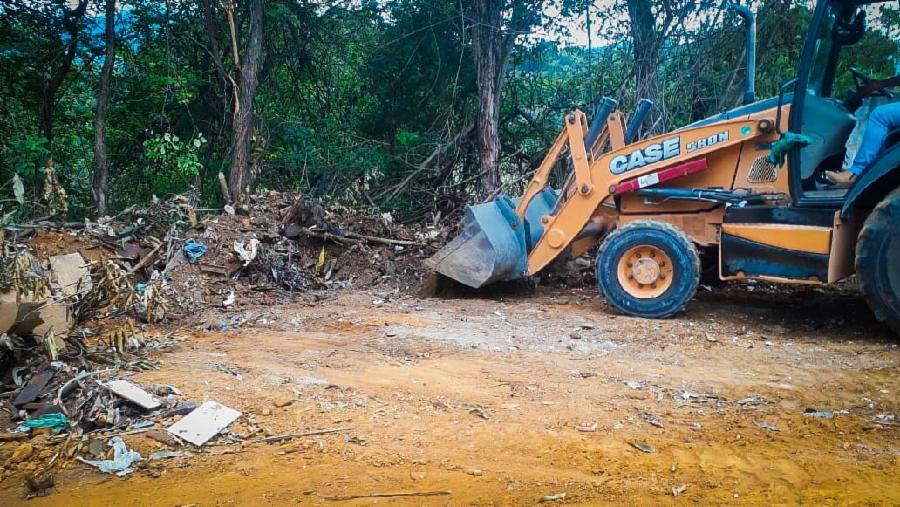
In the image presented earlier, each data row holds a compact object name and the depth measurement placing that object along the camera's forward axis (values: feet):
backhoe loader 18.93
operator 17.98
